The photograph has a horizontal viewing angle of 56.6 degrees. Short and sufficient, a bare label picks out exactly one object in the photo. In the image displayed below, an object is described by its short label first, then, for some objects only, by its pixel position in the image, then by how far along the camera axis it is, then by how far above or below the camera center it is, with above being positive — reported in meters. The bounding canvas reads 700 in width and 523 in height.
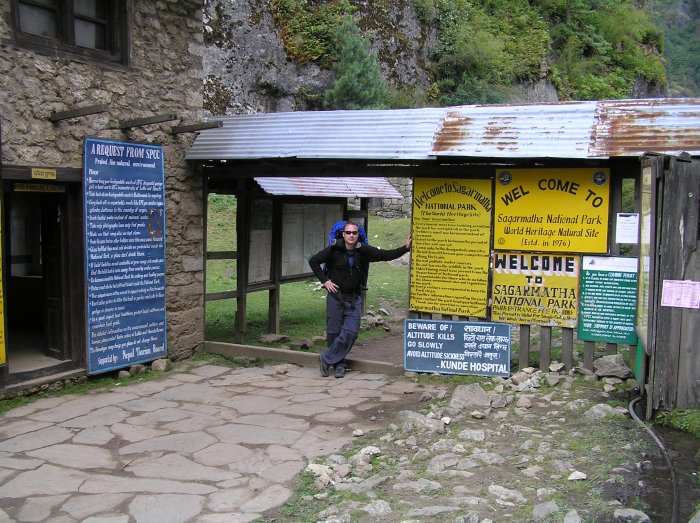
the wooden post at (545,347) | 7.00 -1.26
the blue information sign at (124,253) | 7.00 -0.33
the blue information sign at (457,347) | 7.07 -1.32
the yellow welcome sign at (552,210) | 6.69 +0.21
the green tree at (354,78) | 18.94 +4.38
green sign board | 6.63 -0.71
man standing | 7.47 -0.64
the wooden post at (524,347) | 7.15 -1.30
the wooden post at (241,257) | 9.35 -0.46
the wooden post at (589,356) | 6.88 -1.33
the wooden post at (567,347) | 6.95 -1.25
